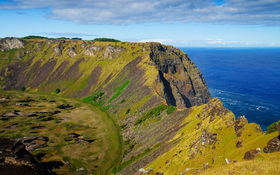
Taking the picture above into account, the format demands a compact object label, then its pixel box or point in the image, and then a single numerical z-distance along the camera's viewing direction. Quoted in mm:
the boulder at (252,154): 39291
